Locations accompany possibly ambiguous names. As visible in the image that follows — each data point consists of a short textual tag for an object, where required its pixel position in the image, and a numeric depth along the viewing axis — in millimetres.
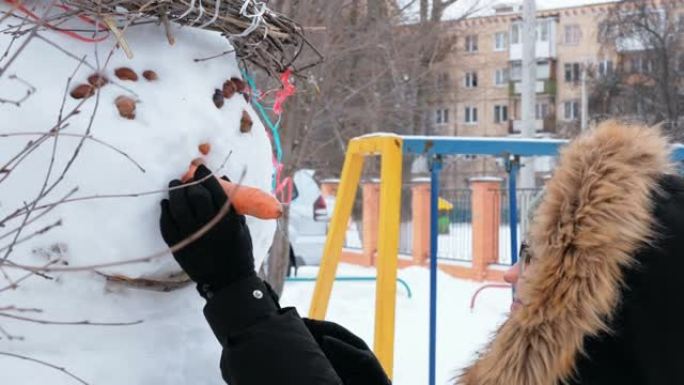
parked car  11094
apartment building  38625
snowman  1519
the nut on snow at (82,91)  1563
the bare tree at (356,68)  5195
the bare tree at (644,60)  21781
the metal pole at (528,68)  12383
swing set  4066
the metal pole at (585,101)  26395
